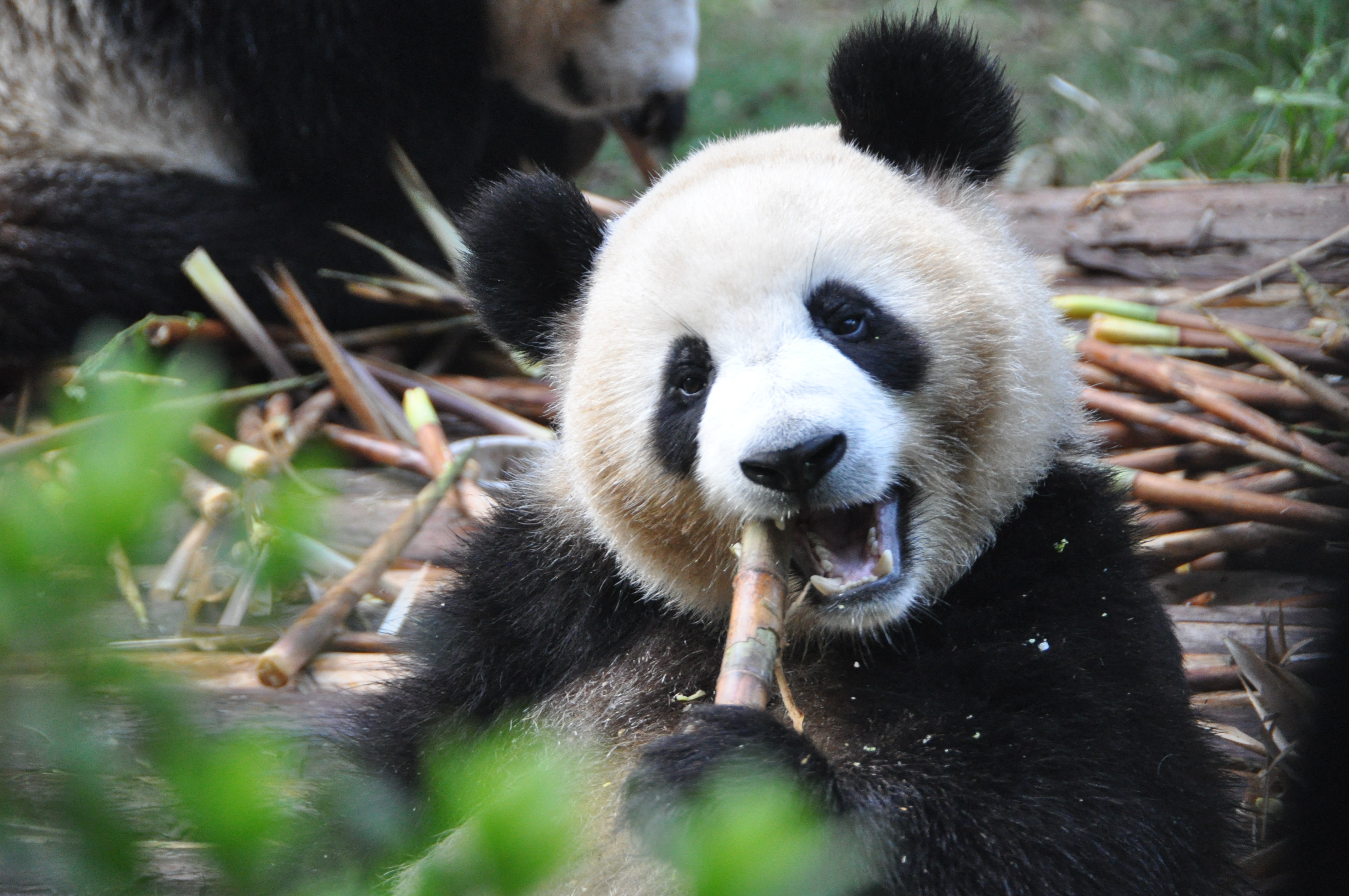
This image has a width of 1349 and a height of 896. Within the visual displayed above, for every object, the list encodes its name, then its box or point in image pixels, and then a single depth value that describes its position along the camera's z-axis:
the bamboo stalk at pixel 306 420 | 6.82
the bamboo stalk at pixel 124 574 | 1.68
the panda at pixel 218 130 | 7.62
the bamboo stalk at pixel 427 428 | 6.75
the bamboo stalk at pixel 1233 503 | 5.43
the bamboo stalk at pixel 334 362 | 7.49
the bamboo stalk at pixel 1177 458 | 6.23
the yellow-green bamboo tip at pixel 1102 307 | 7.15
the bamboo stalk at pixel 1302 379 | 5.83
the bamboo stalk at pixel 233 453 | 5.83
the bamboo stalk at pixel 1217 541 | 5.71
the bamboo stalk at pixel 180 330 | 7.24
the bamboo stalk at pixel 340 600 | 5.46
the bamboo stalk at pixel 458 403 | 7.56
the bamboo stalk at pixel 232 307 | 7.47
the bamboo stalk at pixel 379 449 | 7.05
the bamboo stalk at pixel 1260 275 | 7.32
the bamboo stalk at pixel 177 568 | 5.93
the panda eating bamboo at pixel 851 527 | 3.48
